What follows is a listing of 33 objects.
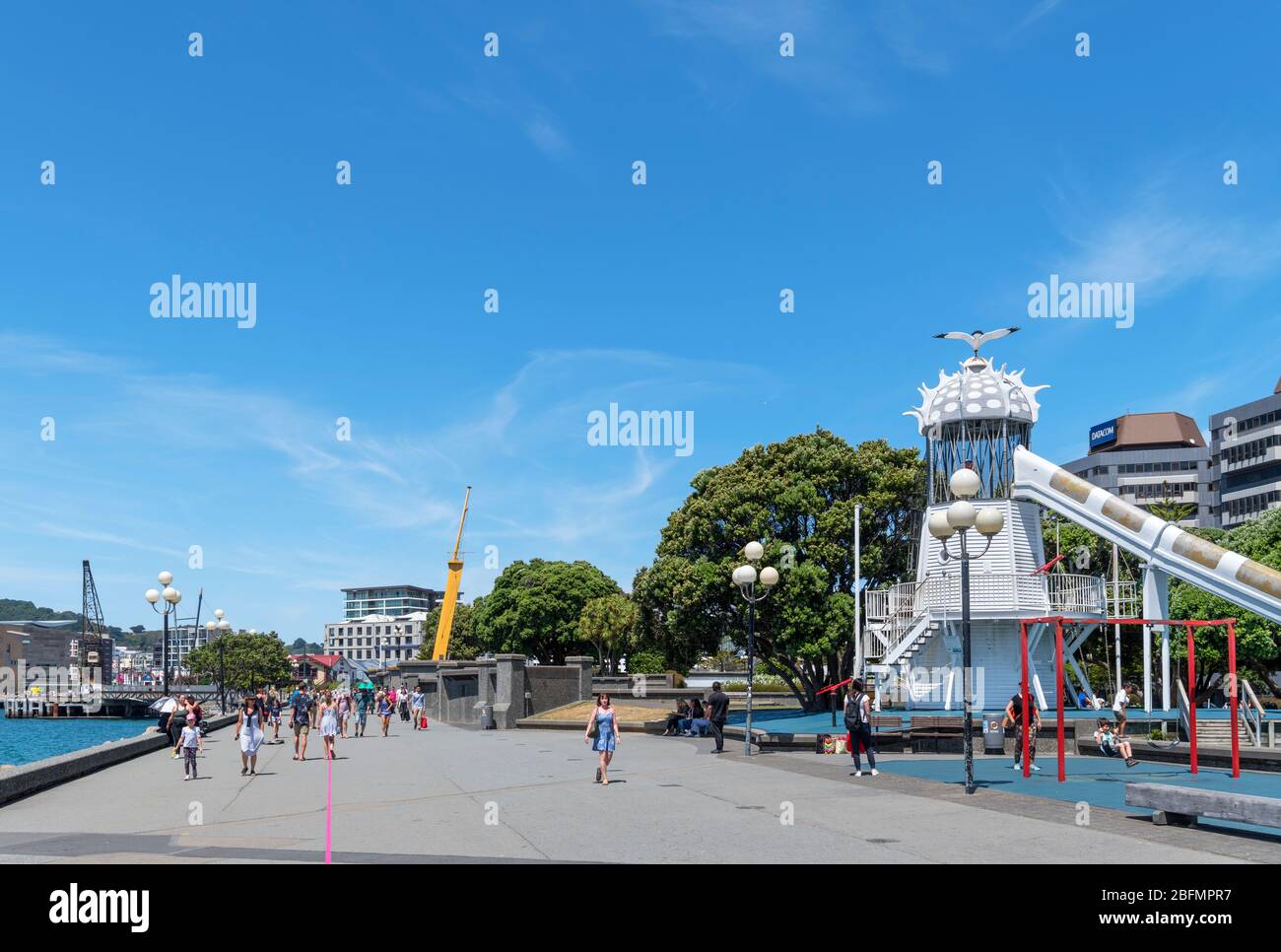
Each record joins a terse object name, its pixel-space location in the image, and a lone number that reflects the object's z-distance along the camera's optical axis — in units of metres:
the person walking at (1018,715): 21.81
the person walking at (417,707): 46.34
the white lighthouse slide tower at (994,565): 37.91
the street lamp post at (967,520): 17.39
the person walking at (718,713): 28.33
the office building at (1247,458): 103.88
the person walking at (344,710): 39.03
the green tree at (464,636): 131.75
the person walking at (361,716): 40.84
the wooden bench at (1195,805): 11.95
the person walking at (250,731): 22.91
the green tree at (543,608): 95.56
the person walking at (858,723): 20.39
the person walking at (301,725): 28.01
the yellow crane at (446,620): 114.64
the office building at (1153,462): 120.94
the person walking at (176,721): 30.73
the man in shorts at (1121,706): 24.70
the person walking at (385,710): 42.75
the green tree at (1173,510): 67.86
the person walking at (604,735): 20.17
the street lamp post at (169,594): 34.19
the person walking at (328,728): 25.17
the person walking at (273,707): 49.20
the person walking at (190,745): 21.86
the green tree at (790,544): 46.78
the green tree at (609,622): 85.50
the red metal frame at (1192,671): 19.91
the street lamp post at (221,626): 50.20
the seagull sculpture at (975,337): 39.53
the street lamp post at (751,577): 26.58
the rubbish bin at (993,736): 25.91
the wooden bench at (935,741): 27.06
